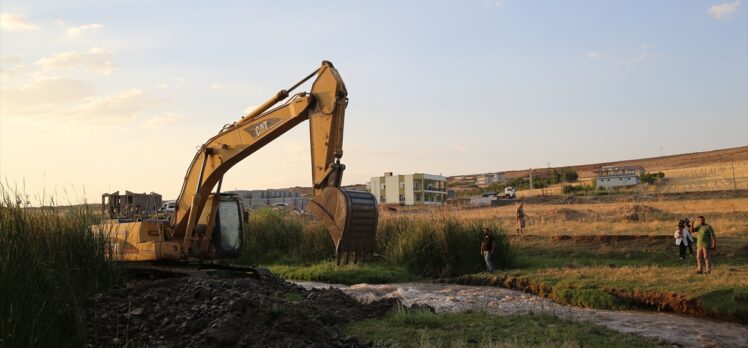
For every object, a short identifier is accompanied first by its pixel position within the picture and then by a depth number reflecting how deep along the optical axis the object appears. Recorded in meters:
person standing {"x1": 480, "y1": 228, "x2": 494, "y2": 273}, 20.89
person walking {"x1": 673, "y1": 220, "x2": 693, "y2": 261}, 21.62
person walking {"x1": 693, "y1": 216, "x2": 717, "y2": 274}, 17.31
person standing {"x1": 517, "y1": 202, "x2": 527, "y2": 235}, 30.56
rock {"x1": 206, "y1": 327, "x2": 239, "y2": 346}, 8.92
